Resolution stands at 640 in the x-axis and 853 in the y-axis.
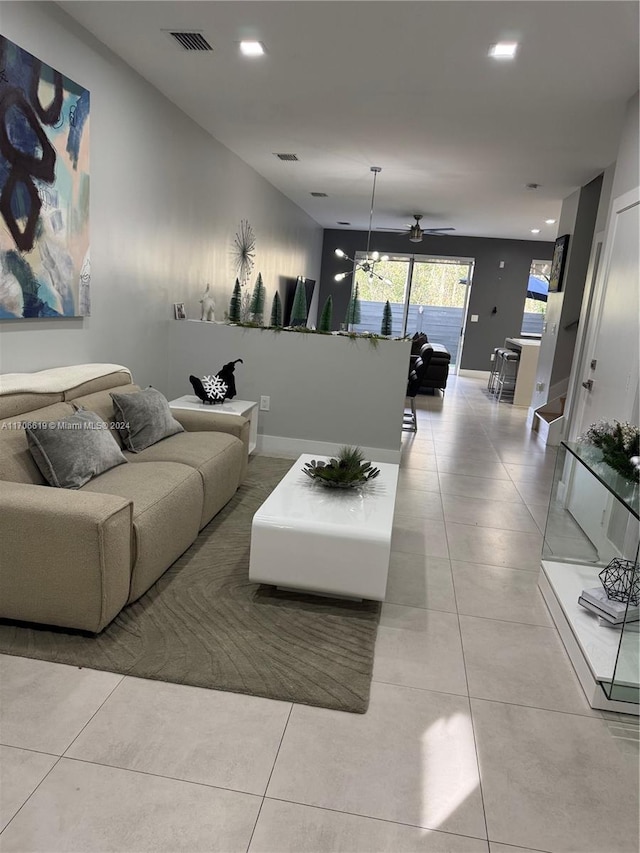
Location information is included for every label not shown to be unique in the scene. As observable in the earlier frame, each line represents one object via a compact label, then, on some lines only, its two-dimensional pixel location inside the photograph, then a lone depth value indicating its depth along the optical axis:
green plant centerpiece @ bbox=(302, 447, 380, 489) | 2.92
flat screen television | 9.35
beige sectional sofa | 2.16
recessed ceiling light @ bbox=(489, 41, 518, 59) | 3.21
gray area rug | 2.09
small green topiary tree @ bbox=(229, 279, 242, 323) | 5.74
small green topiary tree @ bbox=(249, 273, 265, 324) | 6.08
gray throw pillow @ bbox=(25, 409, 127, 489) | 2.69
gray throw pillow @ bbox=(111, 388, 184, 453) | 3.48
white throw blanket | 2.89
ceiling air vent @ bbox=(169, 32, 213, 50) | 3.46
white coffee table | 2.50
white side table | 4.42
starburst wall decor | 6.66
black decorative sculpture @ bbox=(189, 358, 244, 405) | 4.50
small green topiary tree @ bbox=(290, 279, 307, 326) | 6.63
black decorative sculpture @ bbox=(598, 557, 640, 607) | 2.22
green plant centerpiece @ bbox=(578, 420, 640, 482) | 2.55
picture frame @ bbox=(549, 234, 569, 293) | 6.82
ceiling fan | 9.05
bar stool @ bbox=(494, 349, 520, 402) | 9.41
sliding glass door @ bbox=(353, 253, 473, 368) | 11.86
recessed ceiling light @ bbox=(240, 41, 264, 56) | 3.48
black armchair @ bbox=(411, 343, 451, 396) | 9.12
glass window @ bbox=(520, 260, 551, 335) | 11.54
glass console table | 2.07
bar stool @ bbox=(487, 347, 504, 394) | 10.44
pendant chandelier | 6.45
